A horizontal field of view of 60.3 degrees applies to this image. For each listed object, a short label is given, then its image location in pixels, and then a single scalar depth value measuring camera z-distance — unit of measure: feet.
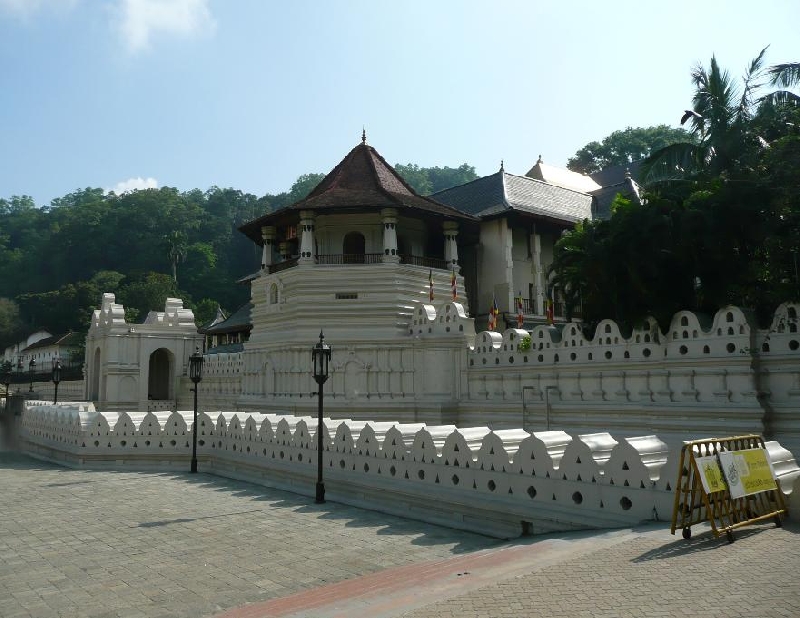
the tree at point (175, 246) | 281.95
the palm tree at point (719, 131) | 58.99
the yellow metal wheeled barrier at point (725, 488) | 22.80
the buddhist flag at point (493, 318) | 74.23
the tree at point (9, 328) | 269.85
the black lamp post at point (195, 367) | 58.59
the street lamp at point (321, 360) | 42.19
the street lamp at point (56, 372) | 95.25
